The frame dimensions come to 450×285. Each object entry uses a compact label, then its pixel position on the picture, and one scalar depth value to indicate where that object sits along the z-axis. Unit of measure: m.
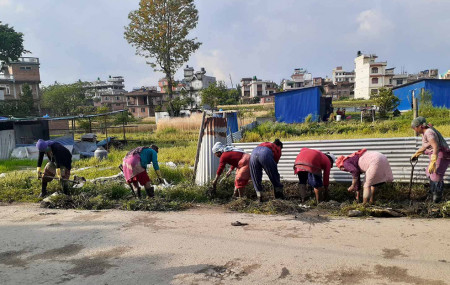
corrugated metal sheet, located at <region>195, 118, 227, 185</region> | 6.92
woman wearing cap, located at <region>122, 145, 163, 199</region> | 6.23
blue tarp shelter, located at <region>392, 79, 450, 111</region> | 22.64
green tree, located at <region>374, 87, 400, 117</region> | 21.28
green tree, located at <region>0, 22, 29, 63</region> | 32.81
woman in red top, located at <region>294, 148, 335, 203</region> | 5.55
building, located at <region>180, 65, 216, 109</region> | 63.15
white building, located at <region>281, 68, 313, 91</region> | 72.43
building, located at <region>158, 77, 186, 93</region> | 85.88
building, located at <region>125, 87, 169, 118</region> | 57.68
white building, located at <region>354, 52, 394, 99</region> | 59.12
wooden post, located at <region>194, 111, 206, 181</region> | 7.21
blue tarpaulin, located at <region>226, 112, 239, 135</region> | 12.99
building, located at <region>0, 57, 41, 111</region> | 45.38
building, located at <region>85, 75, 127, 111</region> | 67.19
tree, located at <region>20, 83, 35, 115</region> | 39.03
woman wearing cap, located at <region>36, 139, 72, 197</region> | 6.99
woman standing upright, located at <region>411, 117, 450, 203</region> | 5.03
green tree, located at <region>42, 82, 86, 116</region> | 50.22
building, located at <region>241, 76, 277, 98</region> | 68.94
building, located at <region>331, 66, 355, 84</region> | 79.69
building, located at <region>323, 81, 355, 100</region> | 65.50
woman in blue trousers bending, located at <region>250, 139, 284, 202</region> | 5.73
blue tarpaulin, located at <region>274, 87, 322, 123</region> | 21.73
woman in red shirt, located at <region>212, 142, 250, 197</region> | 6.07
